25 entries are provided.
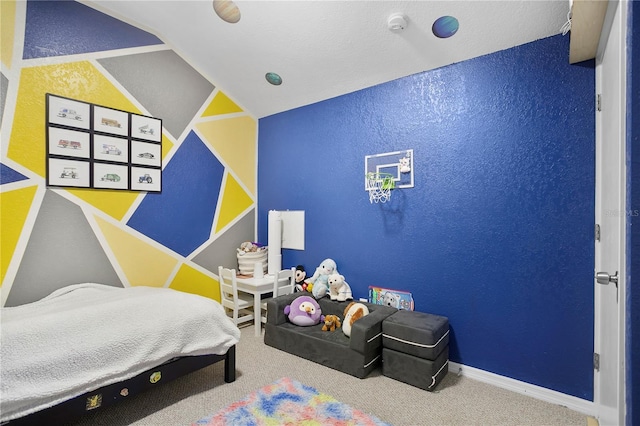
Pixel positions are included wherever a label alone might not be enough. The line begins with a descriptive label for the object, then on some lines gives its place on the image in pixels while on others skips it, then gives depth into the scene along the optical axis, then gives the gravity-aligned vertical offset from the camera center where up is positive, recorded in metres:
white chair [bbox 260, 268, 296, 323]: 3.28 -0.73
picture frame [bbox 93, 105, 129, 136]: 2.62 +0.78
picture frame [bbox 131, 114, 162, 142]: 2.84 +0.79
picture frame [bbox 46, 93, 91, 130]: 2.39 +0.79
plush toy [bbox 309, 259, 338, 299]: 3.09 -0.61
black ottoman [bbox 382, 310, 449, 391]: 2.18 -0.95
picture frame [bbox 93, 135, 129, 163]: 2.62 +0.55
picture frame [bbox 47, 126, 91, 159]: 2.39 +0.55
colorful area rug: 1.84 -1.19
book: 2.73 -0.73
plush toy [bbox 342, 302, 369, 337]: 2.60 -0.82
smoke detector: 2.23 +1.36
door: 1.08 -0.01
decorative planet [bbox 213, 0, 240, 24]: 2.51 +1.64
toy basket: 3.55 -0.50
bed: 1.52 -0.74
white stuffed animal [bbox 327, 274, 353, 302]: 2.99 -0.69
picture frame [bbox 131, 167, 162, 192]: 2.84 +0.32
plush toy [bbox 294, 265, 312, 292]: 3.42 -0.67
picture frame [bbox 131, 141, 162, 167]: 2.84 +0.55
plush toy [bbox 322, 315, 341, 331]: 2.77 -0.94
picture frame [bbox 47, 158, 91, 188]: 2.40 +0.32
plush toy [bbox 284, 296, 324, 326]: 2.84 -0.87
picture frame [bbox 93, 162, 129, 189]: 2.62 +0.32
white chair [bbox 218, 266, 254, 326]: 3.22 -0.89
